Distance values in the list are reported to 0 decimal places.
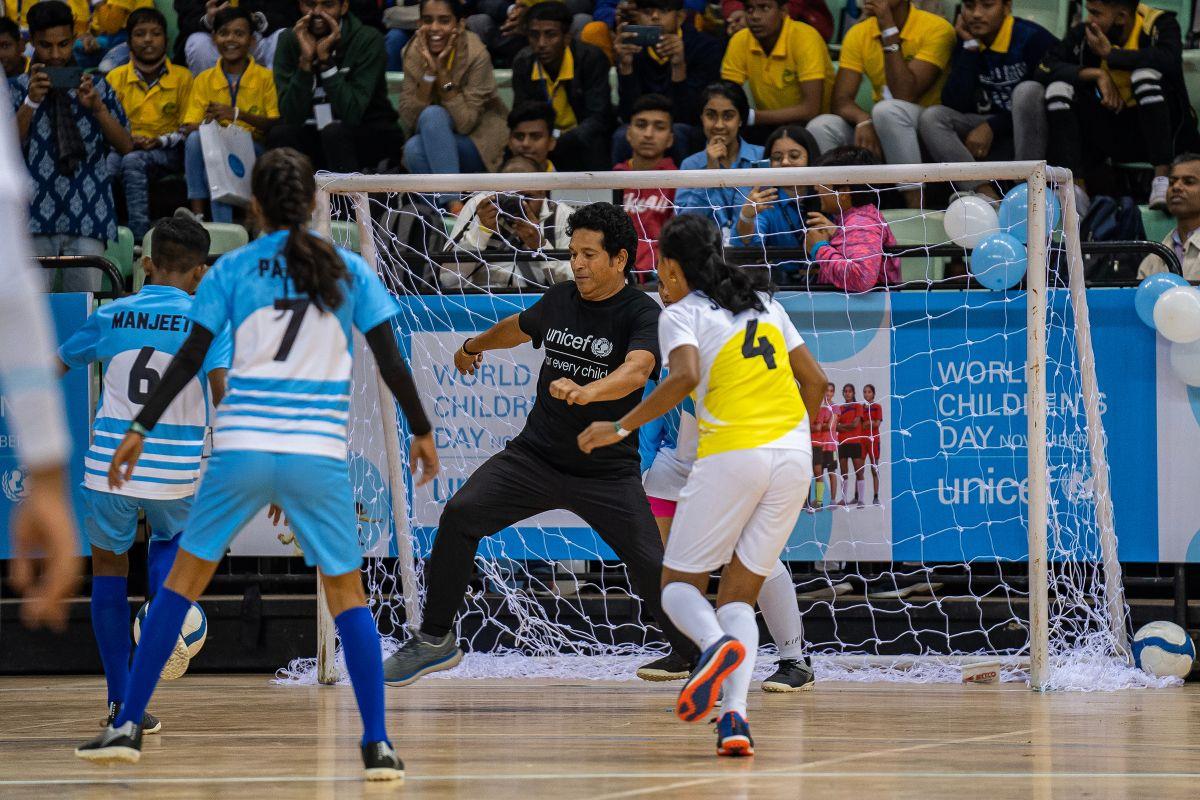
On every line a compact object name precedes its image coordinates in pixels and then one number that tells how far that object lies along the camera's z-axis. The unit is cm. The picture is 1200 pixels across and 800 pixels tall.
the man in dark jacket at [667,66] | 2077
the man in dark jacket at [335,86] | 2137
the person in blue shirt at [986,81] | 1955
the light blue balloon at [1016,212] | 1655
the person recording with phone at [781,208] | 1761
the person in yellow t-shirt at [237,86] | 2206
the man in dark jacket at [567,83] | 2052
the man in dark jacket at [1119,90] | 1906
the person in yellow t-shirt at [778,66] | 2069
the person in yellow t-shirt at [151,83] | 2237
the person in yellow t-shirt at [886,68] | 1978
